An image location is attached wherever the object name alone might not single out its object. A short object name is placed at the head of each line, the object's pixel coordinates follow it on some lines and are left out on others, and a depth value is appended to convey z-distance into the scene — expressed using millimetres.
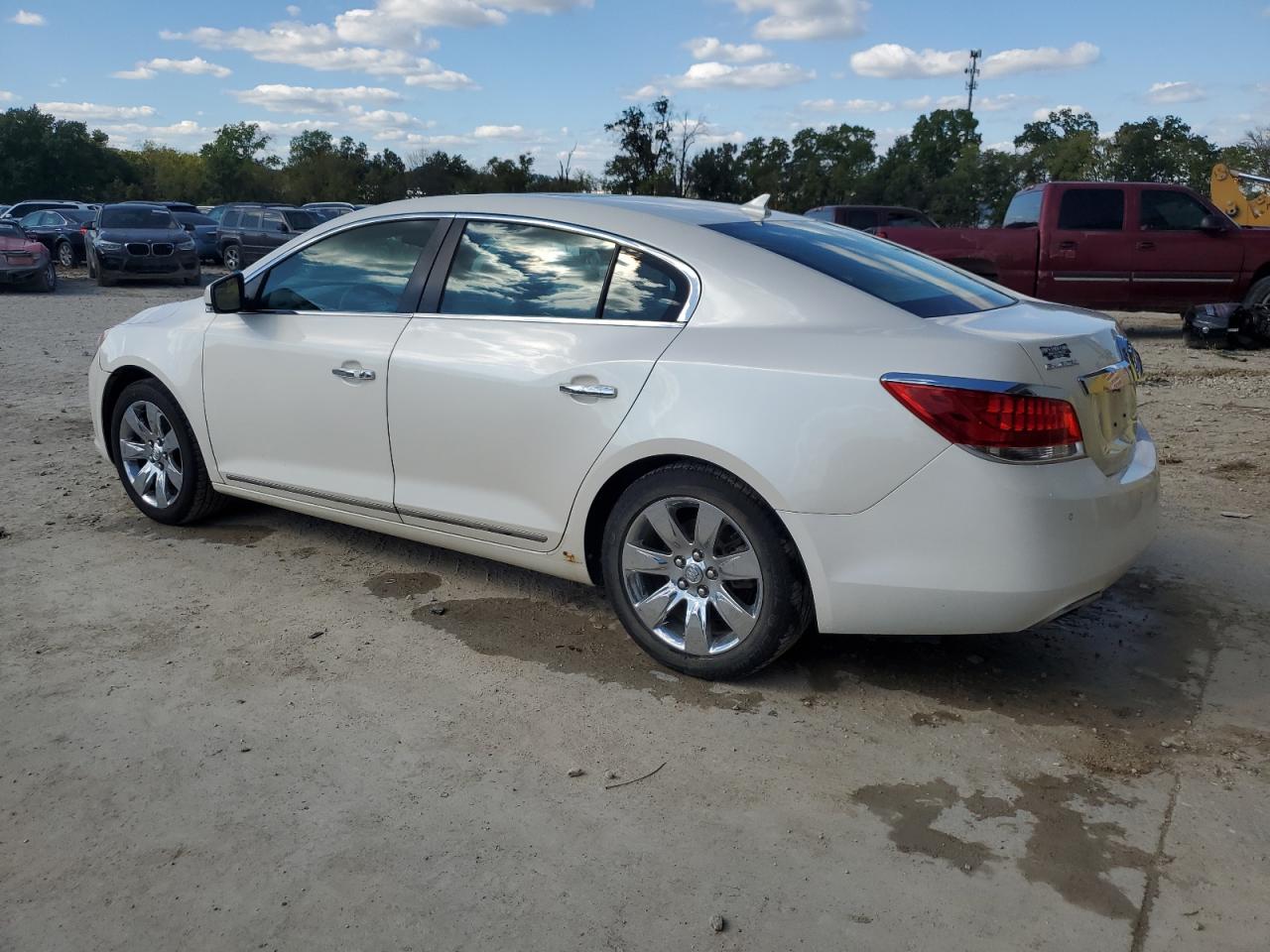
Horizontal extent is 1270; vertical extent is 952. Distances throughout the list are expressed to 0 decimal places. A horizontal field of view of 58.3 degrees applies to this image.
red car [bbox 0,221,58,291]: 21125
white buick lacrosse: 3354
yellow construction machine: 19719
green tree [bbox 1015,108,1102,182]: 60125
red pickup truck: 14031
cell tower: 72625
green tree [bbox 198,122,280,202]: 73125
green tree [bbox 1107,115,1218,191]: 54938
